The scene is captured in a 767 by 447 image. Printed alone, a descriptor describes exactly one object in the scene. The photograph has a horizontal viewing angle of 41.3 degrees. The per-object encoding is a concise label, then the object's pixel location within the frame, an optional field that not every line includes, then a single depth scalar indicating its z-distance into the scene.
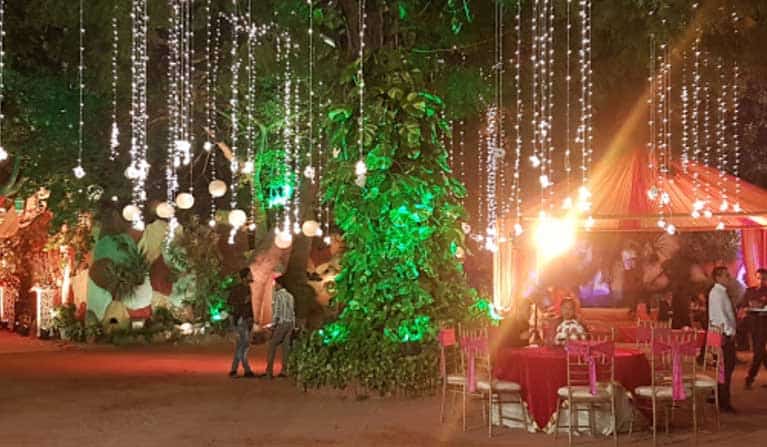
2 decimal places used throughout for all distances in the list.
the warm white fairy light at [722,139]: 15.63
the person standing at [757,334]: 12.02
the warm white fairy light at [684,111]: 16.52
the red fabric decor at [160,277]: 22.30
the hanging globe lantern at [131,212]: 15.79
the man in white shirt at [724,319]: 10.69
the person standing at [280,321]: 13.68
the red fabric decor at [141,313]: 21.66
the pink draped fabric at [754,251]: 17.64
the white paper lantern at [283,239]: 17.03
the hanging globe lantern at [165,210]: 16.30
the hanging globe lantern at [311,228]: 17.30
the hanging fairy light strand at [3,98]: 18.62
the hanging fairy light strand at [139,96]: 15.94
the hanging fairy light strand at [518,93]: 15.20
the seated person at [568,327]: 9.80
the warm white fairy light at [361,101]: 12.05
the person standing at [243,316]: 13.84
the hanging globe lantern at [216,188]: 16.88
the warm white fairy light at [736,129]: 15.71
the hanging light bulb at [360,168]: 11.61
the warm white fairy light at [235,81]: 17.91
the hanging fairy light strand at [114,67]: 17.09
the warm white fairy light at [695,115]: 15.72
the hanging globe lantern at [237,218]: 16.36
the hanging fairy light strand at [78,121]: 19.14
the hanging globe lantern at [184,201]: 16.36
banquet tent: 15.61
